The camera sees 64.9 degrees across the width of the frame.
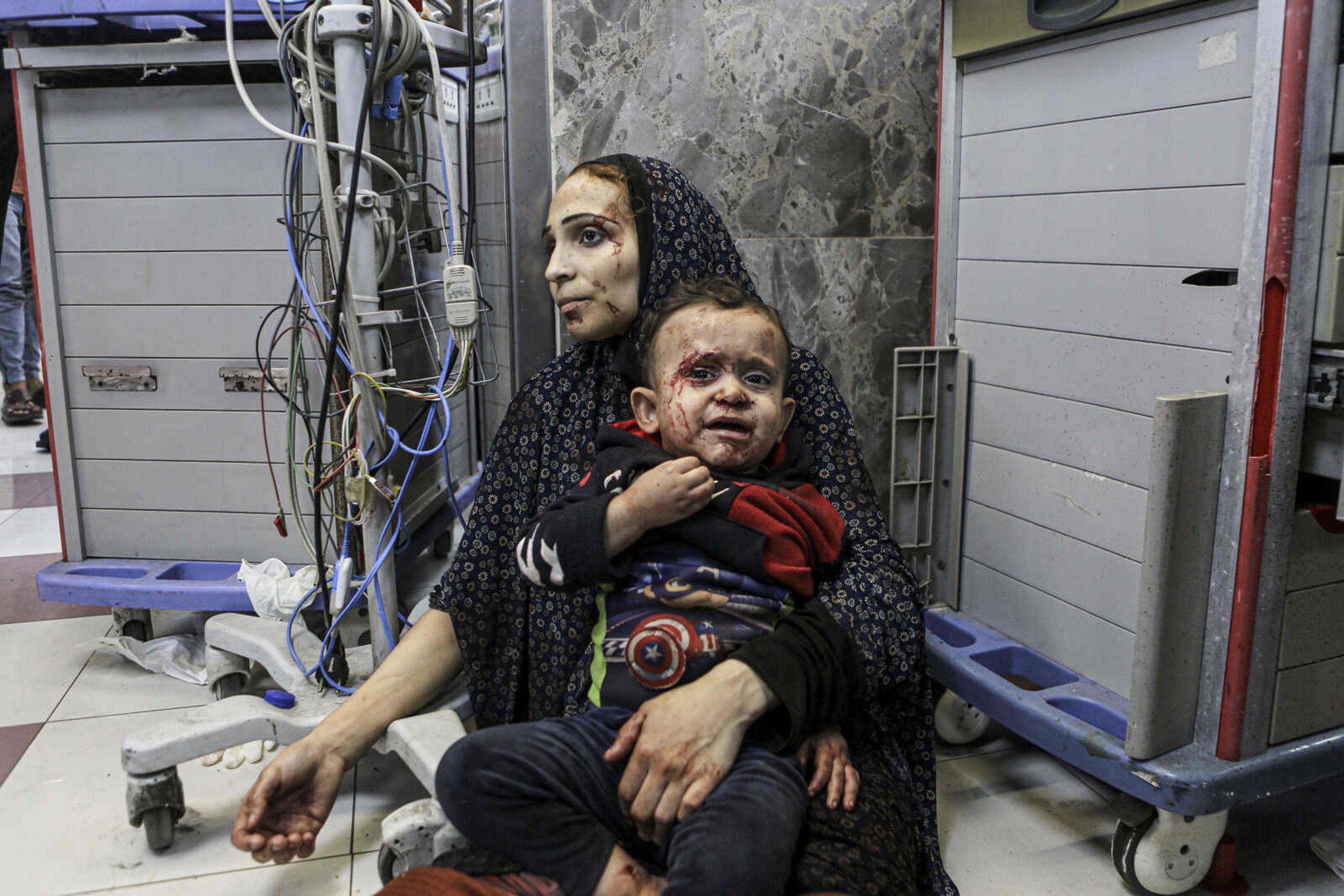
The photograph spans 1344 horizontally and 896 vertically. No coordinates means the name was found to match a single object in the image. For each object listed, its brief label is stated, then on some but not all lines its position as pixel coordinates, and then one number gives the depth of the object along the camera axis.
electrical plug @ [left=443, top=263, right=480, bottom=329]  1.63
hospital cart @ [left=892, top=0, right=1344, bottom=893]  1.35
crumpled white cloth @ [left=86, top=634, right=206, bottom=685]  2.29
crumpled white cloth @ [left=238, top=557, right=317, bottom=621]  2.10
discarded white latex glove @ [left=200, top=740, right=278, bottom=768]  1.93
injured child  1.16
